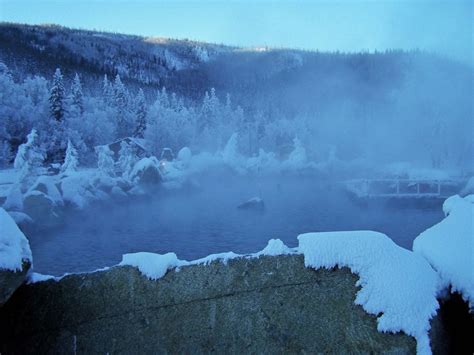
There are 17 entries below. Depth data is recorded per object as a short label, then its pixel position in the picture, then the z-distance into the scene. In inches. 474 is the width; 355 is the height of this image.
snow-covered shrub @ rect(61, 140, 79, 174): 1418.6
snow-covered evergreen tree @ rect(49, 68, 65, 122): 1699.1
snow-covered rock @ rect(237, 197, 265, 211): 1343.5
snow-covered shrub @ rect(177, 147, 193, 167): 2076.8
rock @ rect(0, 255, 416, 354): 149.9
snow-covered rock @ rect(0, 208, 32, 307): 140.5
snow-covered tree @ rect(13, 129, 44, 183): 1208.8
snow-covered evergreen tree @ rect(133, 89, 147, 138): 2212.1
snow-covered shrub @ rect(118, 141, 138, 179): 1691.7
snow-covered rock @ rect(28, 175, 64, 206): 1117.5
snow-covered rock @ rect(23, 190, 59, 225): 1020.5
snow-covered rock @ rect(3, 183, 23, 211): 1009.0
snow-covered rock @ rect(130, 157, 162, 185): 1557.6
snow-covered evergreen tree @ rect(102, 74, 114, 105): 2251.5
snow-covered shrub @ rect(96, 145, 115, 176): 1534.2
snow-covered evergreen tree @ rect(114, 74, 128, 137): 2181.3
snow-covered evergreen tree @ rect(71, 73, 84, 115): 1882.5
